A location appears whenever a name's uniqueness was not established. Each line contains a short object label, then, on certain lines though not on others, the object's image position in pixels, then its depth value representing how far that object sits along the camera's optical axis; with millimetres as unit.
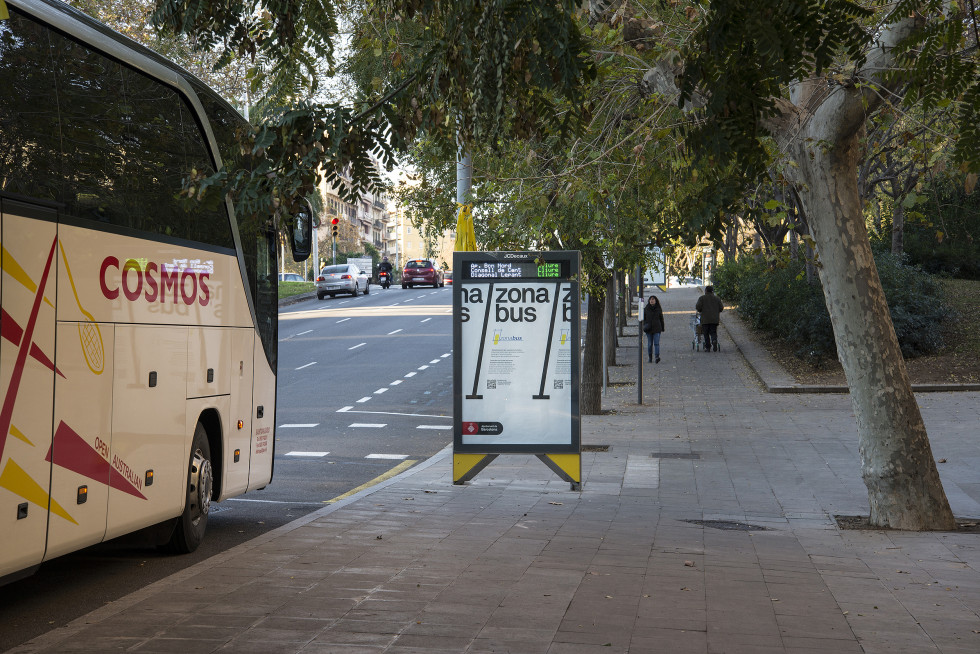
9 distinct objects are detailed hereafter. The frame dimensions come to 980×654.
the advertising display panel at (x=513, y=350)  11680
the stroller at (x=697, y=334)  31172
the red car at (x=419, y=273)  69688
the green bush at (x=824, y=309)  23766
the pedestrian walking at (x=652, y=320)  28094
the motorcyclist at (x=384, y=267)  81438
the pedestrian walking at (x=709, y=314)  29359
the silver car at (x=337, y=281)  60584
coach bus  5719
